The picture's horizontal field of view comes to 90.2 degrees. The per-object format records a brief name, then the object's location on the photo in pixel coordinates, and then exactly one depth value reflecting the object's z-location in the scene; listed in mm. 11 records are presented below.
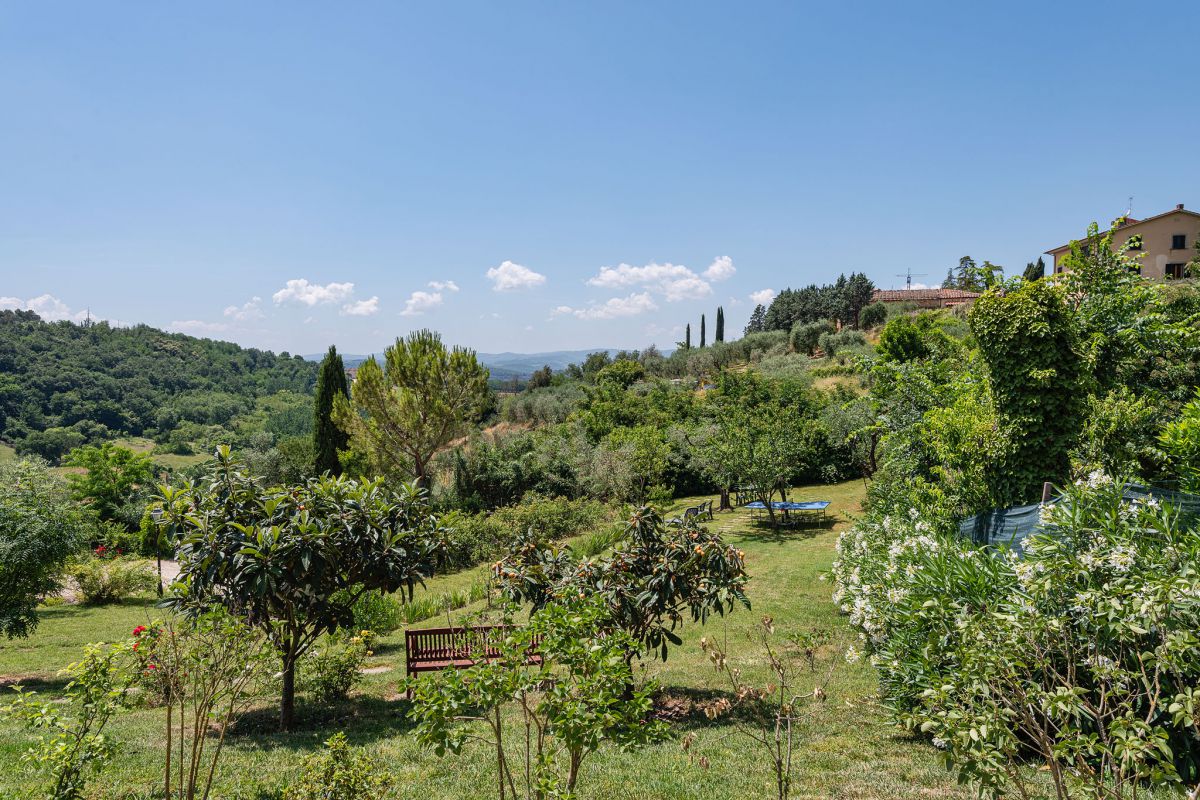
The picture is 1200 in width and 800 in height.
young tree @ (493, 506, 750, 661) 6375
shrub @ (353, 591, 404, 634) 10398
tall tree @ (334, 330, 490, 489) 22938
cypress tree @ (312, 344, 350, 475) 28594
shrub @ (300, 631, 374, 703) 7758
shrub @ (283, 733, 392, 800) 3398
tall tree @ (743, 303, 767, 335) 94000
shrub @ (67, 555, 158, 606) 16516
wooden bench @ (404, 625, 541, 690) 8086
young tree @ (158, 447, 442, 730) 5887
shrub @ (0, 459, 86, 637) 9195
